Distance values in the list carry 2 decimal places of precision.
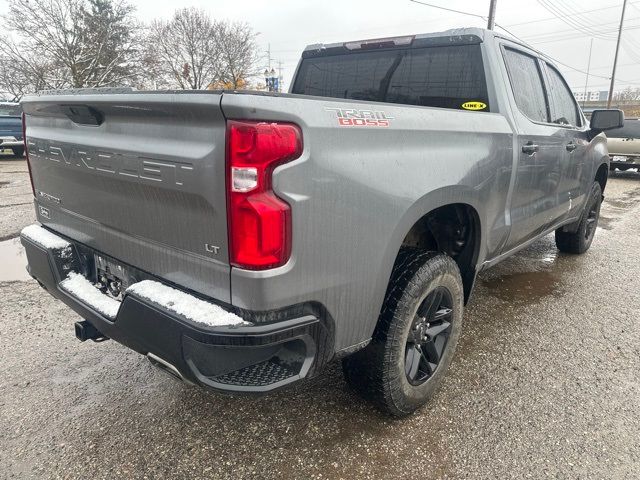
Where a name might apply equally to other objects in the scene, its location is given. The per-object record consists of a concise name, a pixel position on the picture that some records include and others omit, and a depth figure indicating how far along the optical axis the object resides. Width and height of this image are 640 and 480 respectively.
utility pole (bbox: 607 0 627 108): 31.19
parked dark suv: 13.71
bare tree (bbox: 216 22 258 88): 34.09
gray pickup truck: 1.53
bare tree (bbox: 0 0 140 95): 22.34
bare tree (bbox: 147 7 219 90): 32.94
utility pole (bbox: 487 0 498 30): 17.17
